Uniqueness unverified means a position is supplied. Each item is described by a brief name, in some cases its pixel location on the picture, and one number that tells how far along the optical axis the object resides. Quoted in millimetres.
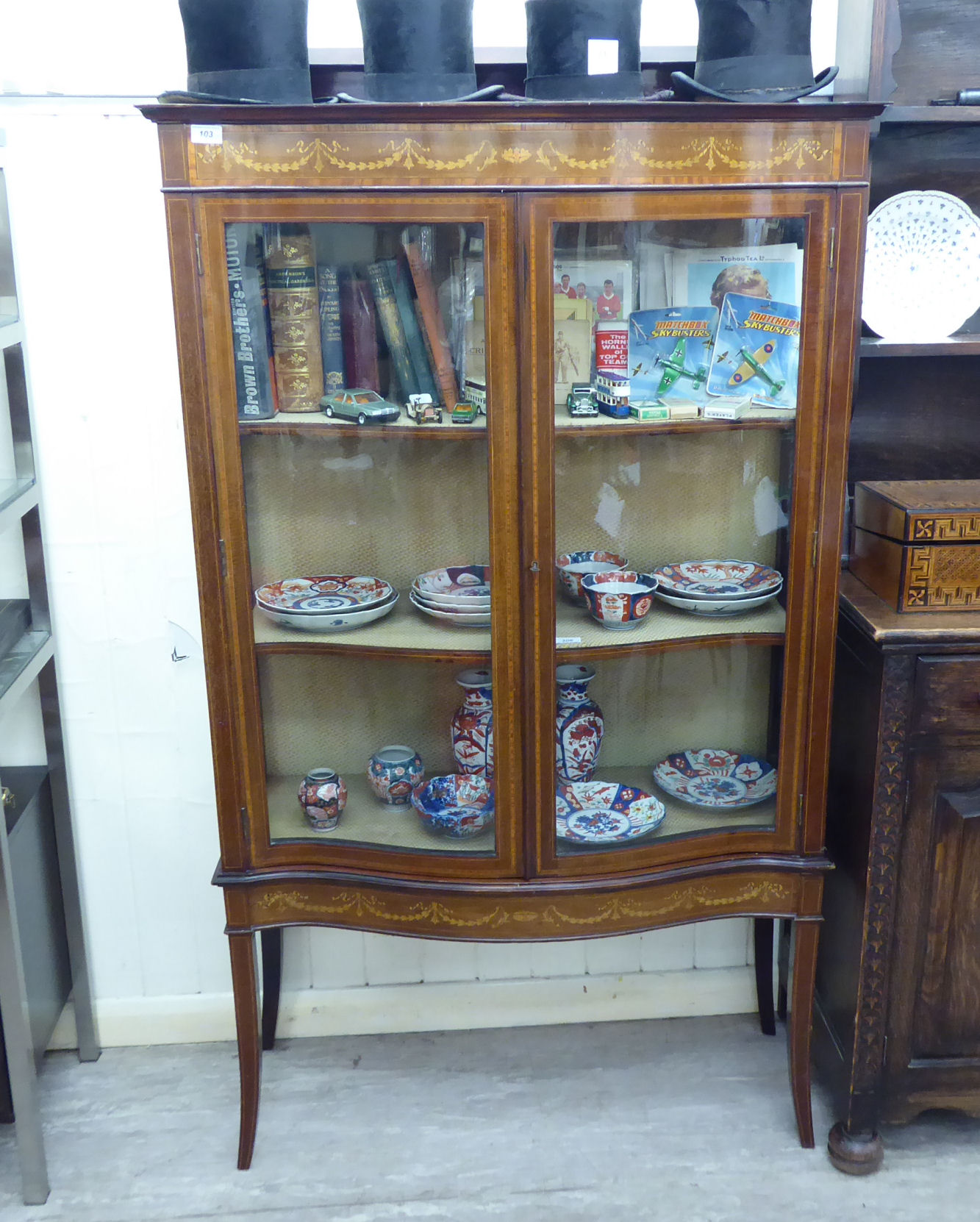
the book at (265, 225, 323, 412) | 1550
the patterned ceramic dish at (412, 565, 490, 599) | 1649
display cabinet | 1482
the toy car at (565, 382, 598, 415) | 1593
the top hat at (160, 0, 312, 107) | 1497
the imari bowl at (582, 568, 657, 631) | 1679
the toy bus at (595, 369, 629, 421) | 1620
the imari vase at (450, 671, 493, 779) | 1698
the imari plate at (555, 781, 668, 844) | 1739
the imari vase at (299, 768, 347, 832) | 1756
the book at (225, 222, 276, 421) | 1515
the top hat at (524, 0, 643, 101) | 1534
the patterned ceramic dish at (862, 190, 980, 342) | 1847
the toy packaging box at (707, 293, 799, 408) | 1579
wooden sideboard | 1665
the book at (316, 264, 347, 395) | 1610
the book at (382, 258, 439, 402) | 1603
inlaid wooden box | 1673
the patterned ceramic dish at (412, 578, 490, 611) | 1653
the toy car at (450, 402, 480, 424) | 1580
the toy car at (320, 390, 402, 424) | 1630
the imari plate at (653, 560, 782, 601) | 1695
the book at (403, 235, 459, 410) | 1582
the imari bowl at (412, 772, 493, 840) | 1731
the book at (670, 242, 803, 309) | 1554
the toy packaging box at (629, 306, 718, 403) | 1640
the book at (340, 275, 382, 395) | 1615
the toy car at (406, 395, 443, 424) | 1615
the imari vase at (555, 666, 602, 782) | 1719
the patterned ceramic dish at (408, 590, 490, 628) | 1659
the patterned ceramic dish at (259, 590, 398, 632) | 1681
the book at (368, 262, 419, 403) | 1611
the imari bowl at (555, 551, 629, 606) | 1649
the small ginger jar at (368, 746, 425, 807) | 1807
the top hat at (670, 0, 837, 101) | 1540
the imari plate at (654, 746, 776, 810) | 1765
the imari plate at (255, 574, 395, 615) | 1679
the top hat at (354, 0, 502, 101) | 1521
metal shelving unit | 1769
